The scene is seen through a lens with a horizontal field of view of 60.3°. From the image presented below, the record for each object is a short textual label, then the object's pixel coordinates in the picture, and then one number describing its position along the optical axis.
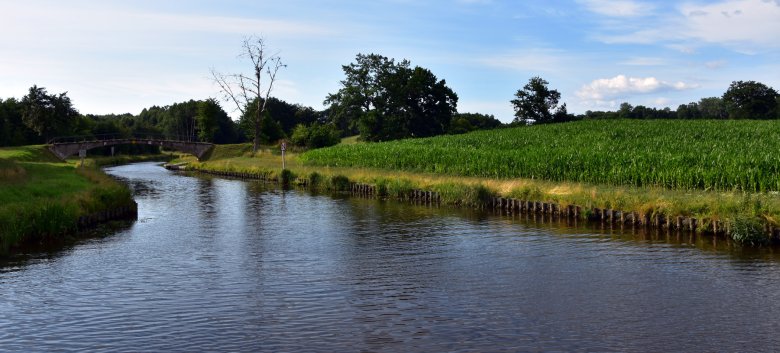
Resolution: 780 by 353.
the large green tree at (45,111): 97.06
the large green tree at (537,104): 133.62
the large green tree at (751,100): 130.88
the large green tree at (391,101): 118.44
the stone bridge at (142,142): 93.09
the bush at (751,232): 25.98
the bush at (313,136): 101.81
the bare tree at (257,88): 97.50
